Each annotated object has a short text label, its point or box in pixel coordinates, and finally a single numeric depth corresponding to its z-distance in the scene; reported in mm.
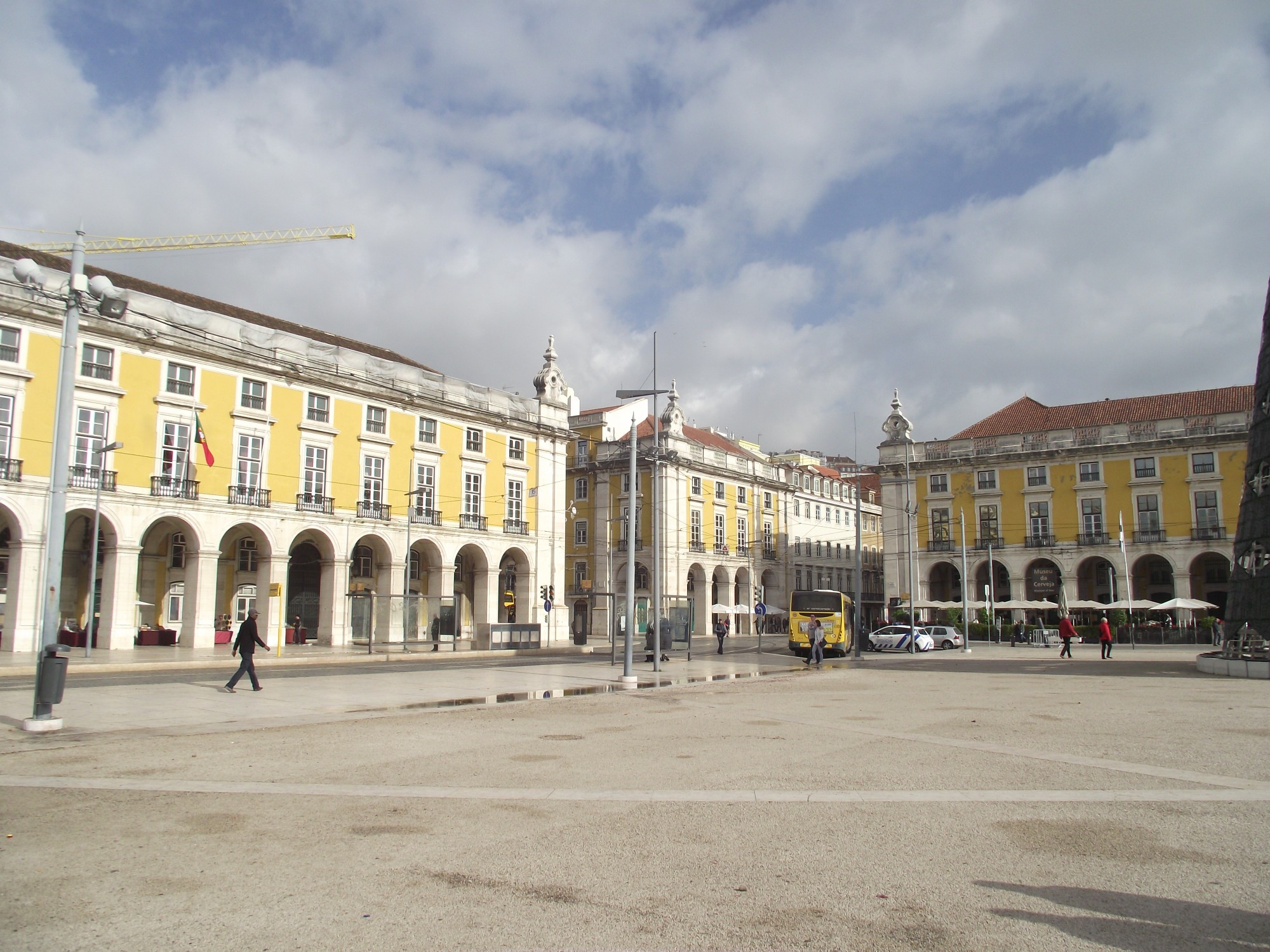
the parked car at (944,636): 48844
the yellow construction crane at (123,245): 48344
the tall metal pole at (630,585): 22422
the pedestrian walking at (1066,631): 35906
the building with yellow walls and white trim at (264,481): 33625
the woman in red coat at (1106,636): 33594
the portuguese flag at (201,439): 37156
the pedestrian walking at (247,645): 18734
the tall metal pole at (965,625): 42531
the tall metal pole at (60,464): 13422
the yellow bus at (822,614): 38638
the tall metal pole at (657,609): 26578
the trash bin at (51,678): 12695
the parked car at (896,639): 45719
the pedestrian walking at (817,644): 30156
